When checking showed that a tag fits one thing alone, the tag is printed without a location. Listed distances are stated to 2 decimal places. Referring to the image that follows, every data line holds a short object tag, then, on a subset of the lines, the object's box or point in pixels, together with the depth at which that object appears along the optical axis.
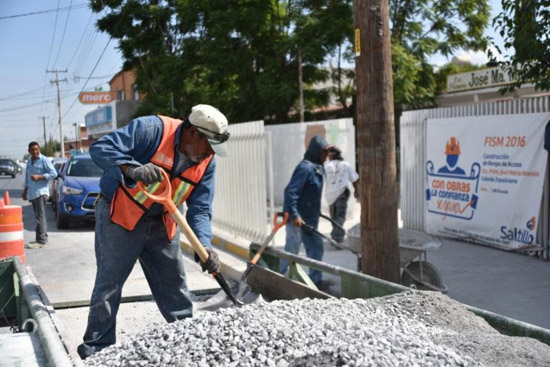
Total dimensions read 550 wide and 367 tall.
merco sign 57.86
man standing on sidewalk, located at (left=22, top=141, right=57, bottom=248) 11.54
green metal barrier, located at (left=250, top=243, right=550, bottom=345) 3.58
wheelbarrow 6.56
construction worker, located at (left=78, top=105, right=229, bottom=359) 4.31
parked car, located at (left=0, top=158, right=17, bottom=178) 51.16
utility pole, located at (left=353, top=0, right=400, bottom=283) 5.89
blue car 13.99
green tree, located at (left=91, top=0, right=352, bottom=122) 17.25
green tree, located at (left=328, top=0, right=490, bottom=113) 17.72
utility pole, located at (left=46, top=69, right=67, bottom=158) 67.56
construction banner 9.27
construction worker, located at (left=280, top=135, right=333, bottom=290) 7.71
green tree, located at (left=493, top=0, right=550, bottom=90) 8.19
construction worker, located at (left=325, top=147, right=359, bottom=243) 11.03
